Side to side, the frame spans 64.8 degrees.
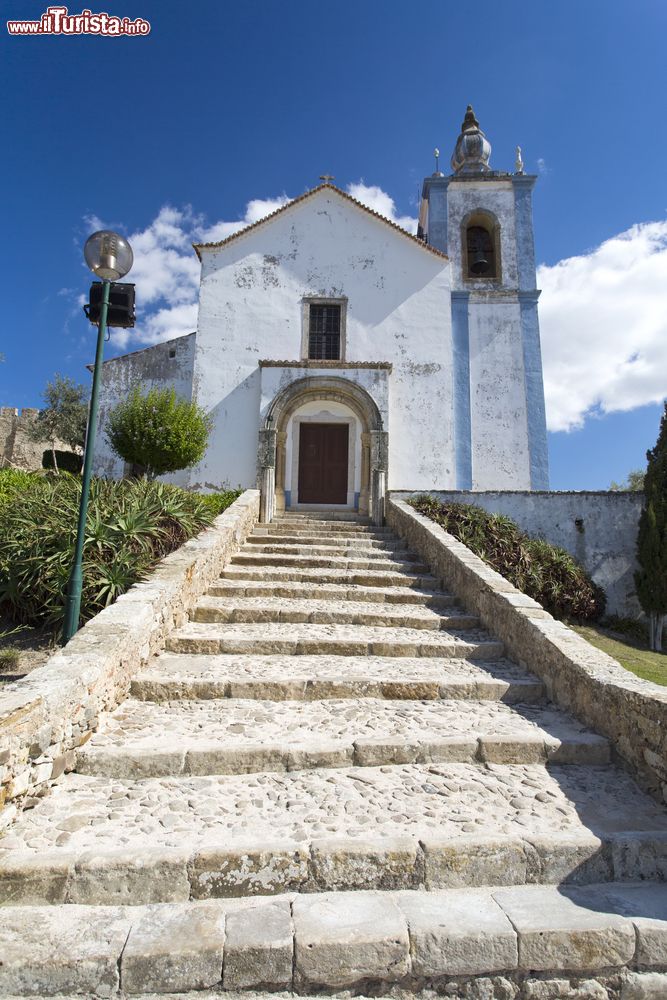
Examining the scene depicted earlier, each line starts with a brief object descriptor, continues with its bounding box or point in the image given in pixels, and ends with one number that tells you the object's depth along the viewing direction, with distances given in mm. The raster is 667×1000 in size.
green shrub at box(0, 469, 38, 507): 7906
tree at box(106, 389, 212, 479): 10406
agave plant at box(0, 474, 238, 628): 5754
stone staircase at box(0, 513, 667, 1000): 2059
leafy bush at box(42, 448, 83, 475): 16953
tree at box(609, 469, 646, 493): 35844
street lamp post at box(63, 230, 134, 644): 4973
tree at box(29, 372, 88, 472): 22875
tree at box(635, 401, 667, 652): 10109
